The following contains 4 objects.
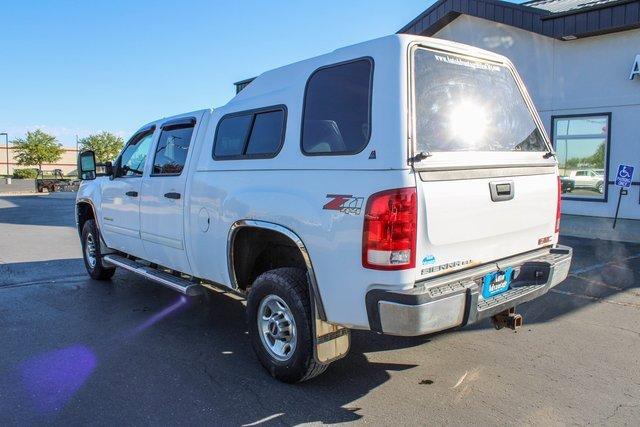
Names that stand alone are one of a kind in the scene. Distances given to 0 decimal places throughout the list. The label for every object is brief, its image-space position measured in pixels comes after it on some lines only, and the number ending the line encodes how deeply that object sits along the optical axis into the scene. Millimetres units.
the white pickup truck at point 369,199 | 3023
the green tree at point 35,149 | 56406
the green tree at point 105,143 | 64188
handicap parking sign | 10820
